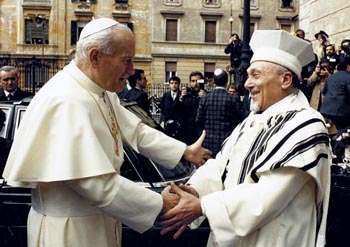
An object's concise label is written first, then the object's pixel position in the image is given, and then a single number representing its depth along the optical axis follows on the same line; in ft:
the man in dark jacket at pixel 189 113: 35.12
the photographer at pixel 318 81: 34.47
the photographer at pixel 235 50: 53.72
